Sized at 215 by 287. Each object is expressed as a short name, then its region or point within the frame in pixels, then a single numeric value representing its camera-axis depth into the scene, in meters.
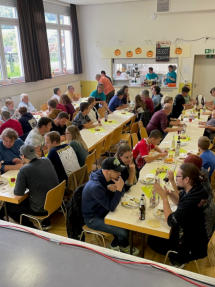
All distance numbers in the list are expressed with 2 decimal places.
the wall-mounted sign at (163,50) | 10.44
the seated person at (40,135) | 4.63
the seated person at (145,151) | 4.24
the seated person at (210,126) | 6.12
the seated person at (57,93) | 8.71
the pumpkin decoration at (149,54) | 10.73
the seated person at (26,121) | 5.90
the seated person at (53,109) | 6.43
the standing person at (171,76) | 10.57
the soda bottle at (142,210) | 2.80
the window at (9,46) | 8.03
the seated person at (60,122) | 5.53
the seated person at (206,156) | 3.90
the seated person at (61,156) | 3.96
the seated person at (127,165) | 3.40
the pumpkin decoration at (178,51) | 10.32
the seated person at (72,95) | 9.03
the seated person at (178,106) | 7.64
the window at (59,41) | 10.21
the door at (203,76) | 10.38
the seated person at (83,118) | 6.08
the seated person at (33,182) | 3.34
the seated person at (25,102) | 7.89
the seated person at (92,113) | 6.54
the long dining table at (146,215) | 2.68
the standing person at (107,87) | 9.95
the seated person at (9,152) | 4.03
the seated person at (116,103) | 8.02
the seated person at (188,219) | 2.65
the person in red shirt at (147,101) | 7.37
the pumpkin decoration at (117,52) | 11.22
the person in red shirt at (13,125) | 5.48
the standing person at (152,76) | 10.90
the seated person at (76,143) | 4.32
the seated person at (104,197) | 2.93
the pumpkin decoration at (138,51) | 10.88
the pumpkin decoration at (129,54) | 11.04
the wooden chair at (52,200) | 3.29
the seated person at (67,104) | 7.27
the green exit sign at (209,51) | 9.94
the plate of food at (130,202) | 3.02
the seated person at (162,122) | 5.93
